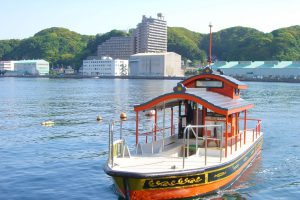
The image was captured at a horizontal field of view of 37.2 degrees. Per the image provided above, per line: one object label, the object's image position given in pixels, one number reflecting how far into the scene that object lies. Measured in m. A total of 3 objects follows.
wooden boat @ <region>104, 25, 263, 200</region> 18.78
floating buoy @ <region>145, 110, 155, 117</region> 60.74
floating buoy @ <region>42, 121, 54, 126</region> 49.78
